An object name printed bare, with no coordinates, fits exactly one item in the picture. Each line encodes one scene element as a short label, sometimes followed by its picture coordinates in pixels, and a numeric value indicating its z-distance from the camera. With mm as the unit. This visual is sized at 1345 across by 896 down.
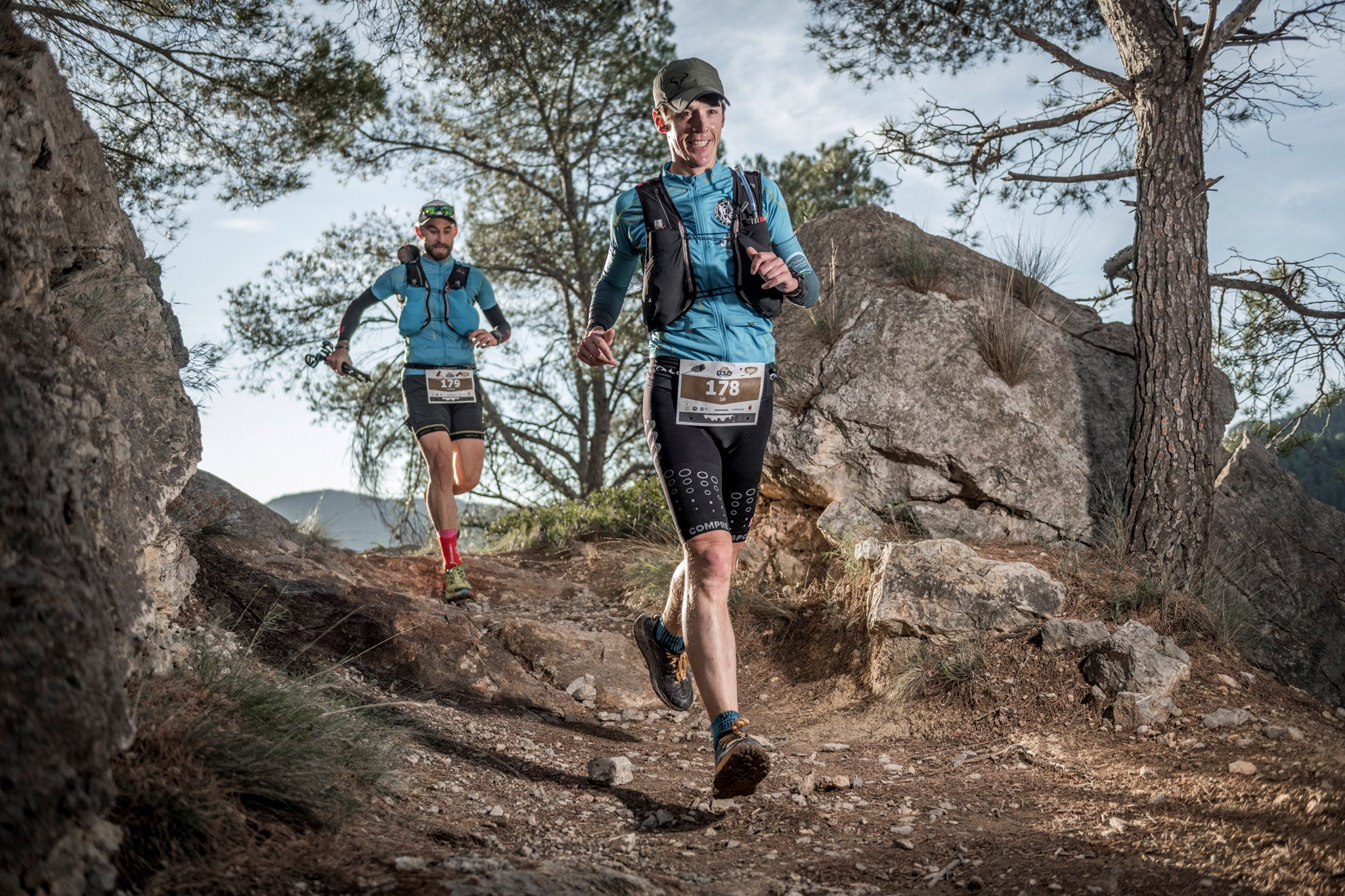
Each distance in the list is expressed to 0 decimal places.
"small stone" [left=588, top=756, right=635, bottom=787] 3744
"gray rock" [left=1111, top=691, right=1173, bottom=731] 4312
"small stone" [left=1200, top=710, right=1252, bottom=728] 4219
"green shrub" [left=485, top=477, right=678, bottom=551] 8977
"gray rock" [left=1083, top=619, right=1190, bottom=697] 4457
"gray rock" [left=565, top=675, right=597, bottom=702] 5227
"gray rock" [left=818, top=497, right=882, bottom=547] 5852
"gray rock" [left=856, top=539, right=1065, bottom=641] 4922
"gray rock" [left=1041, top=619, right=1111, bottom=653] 4766
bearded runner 6277
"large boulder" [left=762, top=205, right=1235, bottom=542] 5980
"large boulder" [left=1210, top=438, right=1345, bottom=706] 6090
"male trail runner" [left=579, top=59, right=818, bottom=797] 3416
